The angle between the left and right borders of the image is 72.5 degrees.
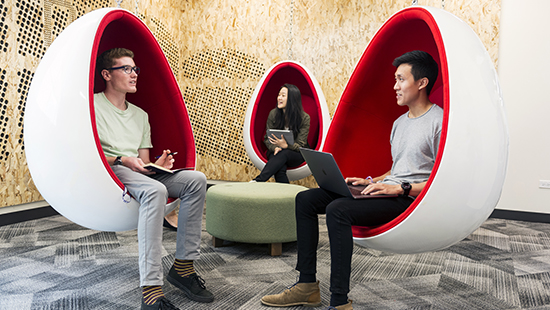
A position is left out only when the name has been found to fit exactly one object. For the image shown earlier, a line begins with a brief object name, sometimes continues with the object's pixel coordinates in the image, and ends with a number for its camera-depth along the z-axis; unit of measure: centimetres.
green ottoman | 234
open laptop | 153
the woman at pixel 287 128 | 355
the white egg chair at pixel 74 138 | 150
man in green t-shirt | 158
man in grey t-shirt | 150
